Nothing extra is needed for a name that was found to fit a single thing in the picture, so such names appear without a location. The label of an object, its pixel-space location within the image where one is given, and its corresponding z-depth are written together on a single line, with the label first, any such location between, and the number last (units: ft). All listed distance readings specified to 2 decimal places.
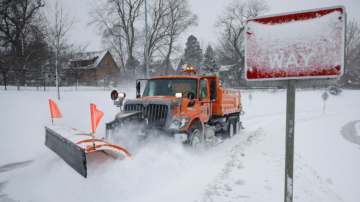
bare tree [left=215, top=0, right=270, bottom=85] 125.49
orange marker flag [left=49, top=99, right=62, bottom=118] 16.32
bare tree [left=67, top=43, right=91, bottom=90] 76.89
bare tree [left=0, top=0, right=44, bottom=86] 62.75
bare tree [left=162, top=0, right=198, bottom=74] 89.51
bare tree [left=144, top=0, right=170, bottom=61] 89.15
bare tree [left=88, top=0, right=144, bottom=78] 87.13
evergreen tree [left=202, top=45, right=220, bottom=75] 138.00
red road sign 7.00
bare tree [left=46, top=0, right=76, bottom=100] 40.75
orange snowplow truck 17.76
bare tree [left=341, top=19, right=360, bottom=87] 151.53
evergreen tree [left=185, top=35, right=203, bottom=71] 191.58
